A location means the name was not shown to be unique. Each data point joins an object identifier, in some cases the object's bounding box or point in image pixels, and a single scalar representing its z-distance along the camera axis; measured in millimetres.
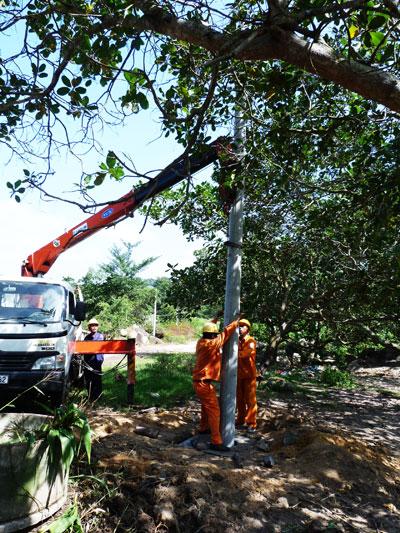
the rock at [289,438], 5718
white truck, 5895
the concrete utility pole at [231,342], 5543
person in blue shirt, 7724
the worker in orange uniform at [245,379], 6949
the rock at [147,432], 5734
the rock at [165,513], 3377
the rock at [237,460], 4883
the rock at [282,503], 3788
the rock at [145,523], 3277
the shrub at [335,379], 11961
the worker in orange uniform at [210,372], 5531
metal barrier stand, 7230
